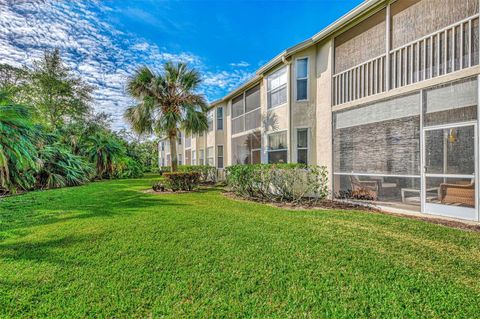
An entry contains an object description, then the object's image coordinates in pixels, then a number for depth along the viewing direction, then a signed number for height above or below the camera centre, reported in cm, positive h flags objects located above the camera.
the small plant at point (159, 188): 1315 -157
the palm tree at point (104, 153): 2139 +70
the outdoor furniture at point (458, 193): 603 -90
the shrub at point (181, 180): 1285 -110
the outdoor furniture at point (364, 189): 852 -109
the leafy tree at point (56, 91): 2581 +821
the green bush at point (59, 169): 1509 -57
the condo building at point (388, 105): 620 +199
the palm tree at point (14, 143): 1061 +85
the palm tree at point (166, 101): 1308 +347
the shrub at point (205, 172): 1870 -94
